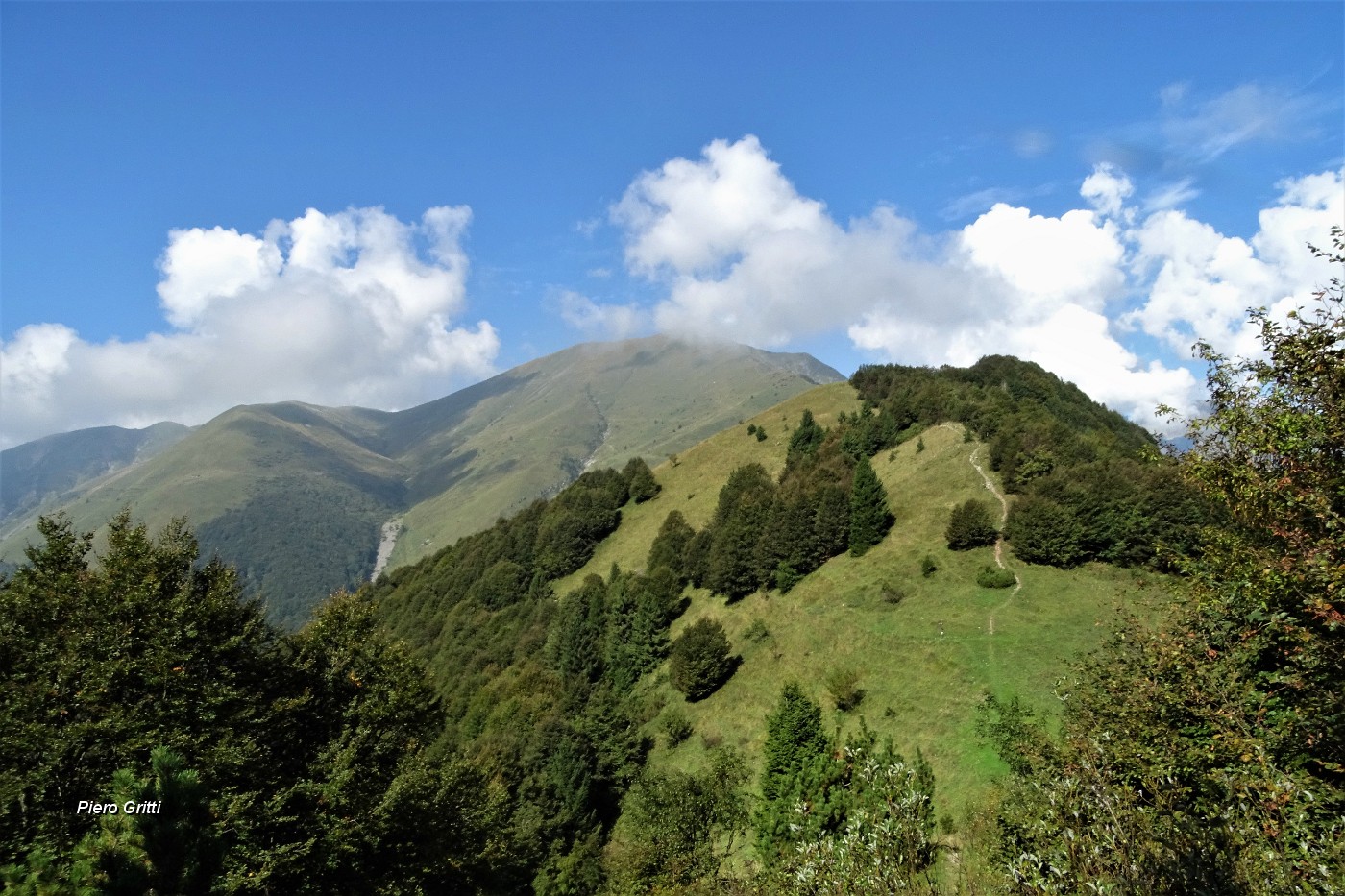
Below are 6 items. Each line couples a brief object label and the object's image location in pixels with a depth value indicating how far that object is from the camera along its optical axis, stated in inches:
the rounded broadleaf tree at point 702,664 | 1804.9
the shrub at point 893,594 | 1737.3
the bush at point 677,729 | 1685.5
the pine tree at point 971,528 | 1806.1
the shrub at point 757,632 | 1959.9
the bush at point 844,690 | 1412.4
